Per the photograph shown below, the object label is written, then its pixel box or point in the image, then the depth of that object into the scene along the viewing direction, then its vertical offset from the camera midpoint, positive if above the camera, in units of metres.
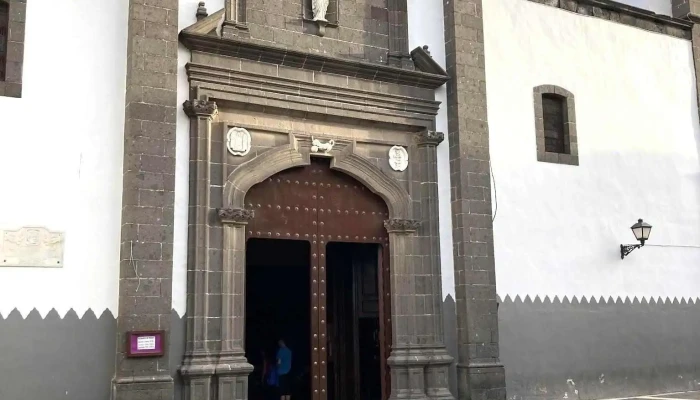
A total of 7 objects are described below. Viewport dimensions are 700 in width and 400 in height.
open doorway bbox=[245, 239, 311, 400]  13.43 +0.09
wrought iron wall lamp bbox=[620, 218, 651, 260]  11.59 +0.98
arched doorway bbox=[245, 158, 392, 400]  9.32 +0.62
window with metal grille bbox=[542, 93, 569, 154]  11.59 +2.76
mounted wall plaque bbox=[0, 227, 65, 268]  7.71 +0.65
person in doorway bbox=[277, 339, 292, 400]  11.47 -0.90
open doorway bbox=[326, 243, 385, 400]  11.16 -0.28
